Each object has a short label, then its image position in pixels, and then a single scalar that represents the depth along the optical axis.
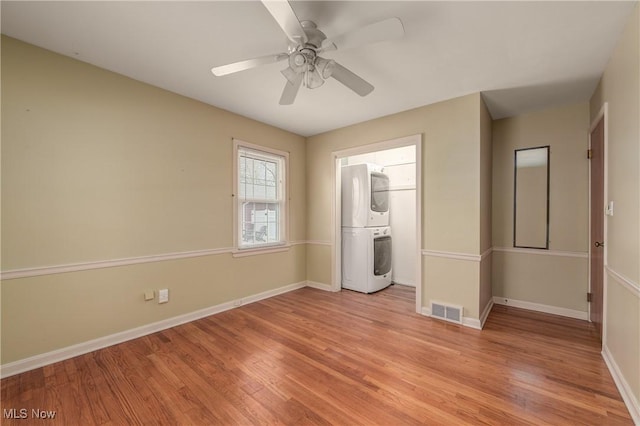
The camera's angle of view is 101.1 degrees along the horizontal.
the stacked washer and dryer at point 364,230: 4.01
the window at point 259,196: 3.51
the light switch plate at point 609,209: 2.03
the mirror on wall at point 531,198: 3.26
